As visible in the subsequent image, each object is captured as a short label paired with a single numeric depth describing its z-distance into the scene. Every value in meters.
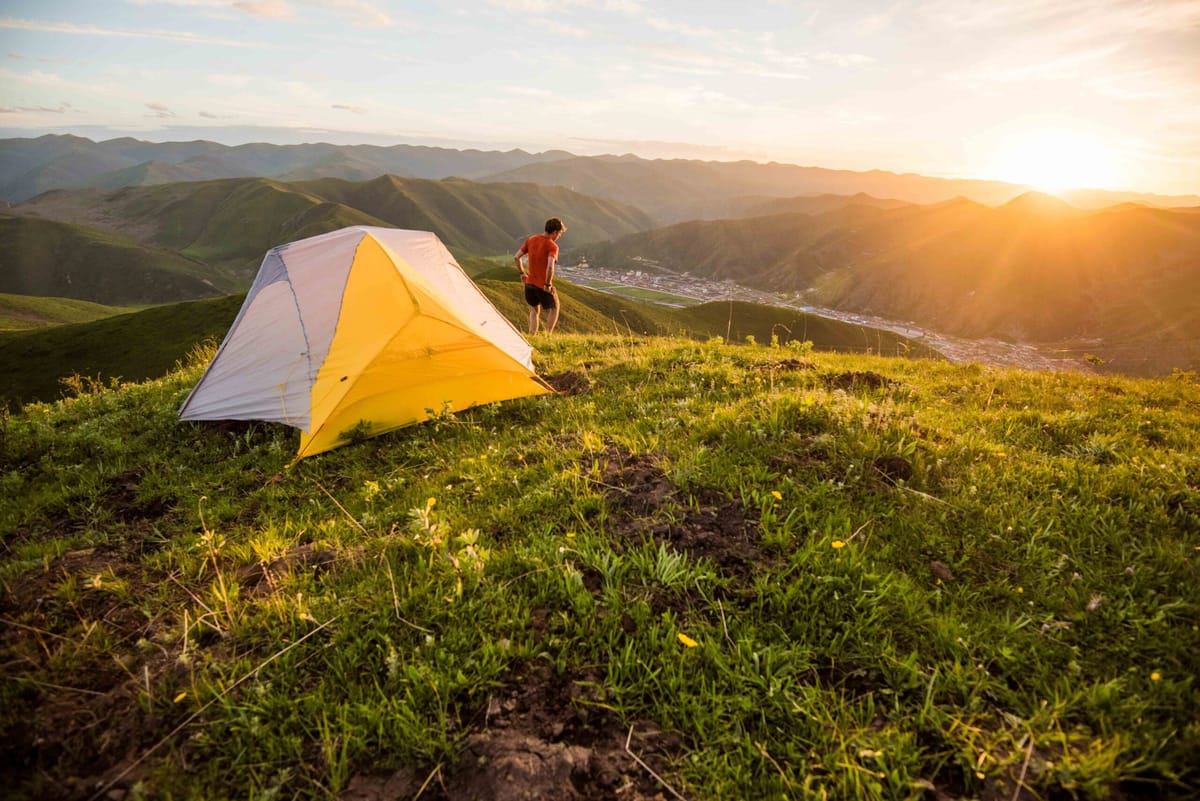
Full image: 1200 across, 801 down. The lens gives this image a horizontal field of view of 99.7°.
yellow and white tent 6.94
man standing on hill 13.40
